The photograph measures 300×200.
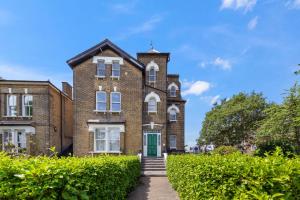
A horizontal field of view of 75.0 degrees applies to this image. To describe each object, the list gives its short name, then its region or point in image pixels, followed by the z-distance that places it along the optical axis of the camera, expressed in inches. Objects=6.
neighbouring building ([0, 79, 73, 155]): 676.5
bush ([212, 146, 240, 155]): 528.3
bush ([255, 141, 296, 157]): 613.9
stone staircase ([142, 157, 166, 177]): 548.0
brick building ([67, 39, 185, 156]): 681.8
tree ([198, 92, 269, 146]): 984.9
